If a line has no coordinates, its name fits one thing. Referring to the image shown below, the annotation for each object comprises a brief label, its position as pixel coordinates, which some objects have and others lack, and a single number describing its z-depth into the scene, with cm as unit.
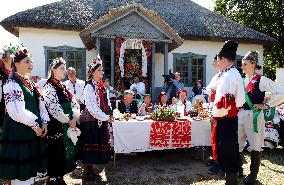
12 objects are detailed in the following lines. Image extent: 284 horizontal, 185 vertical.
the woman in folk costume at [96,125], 482
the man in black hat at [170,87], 1026
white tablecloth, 573
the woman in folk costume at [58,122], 409
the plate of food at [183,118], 624
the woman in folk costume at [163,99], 763
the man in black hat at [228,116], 390
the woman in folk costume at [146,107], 708
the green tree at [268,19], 1998
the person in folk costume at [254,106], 475
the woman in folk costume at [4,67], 366
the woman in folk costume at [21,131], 324
